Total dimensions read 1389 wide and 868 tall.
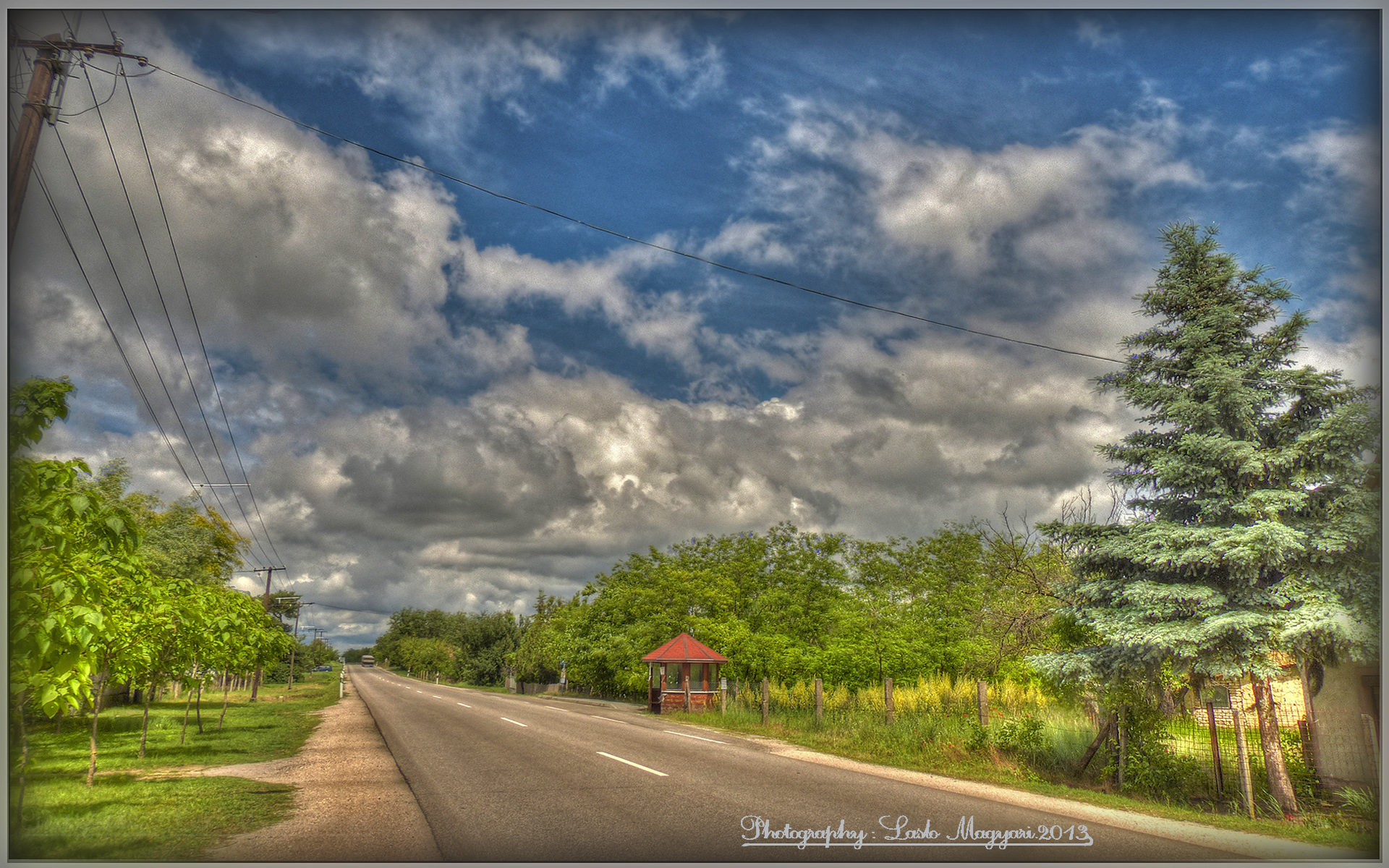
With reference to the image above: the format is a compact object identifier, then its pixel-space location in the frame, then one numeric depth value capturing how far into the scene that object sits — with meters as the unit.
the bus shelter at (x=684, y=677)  28.09
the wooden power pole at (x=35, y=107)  6.76
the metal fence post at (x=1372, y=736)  8.98
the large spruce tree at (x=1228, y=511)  9.23
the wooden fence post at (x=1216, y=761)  10.48
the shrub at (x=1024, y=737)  12.88
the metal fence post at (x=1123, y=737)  11.43
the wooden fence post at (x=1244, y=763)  9.63
